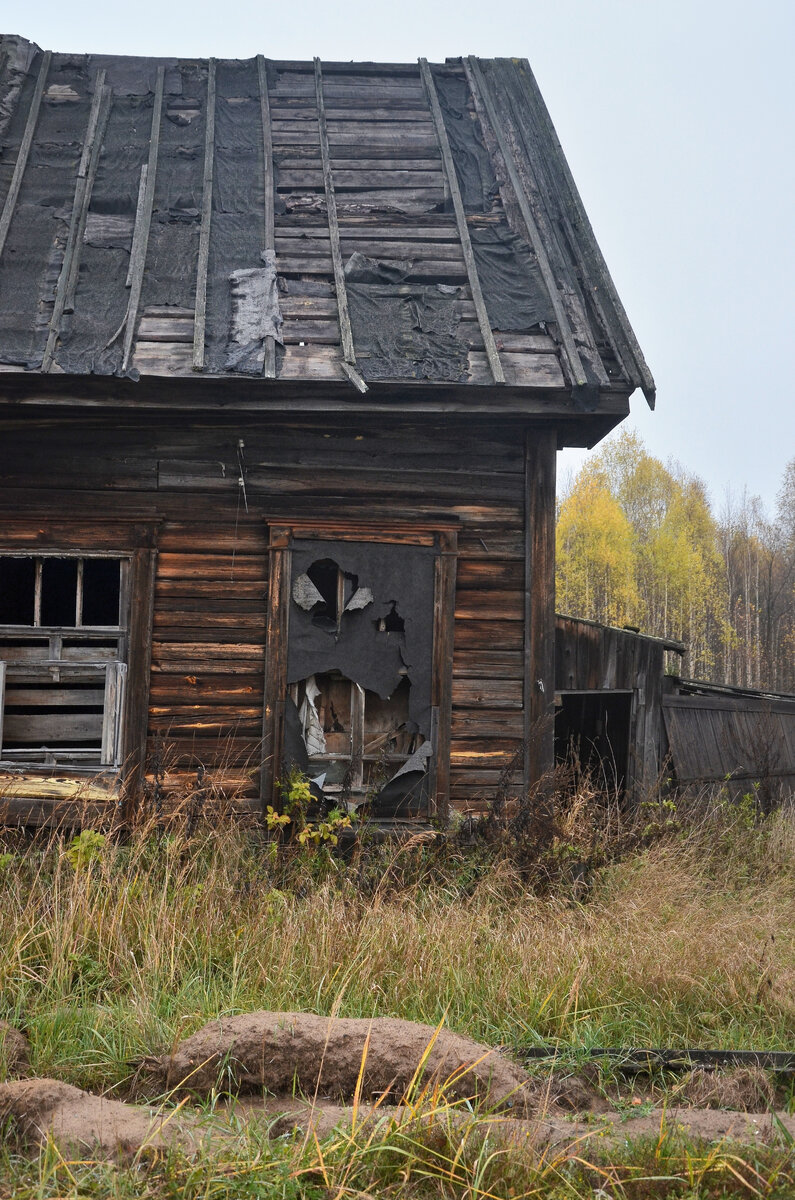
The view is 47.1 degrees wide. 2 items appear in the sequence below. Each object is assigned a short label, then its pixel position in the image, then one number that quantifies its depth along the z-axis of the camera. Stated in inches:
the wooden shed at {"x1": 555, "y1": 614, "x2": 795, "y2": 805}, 373.7
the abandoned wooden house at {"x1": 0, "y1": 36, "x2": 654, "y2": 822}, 236.4
